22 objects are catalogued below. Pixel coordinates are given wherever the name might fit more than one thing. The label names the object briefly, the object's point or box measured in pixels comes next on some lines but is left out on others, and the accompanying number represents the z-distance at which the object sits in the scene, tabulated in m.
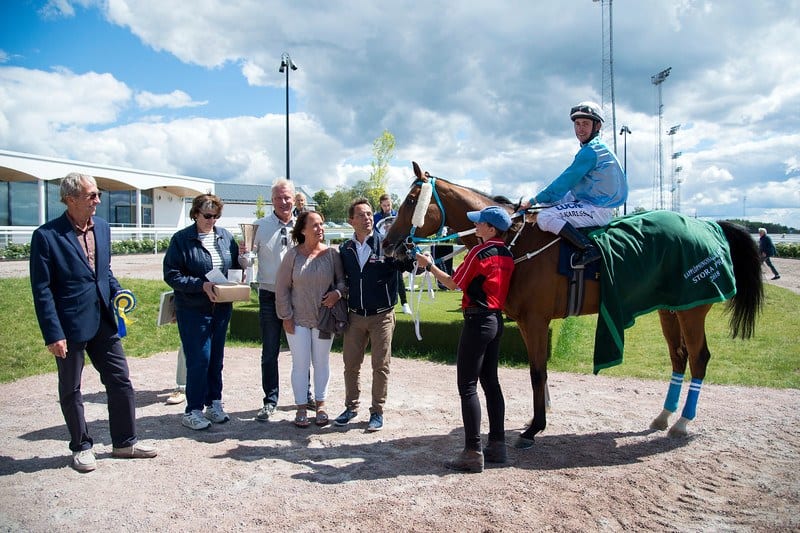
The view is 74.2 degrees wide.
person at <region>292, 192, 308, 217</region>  7.98
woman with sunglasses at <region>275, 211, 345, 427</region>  4.74
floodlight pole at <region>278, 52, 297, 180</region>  19.86
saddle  4.46
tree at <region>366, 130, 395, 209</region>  24.59
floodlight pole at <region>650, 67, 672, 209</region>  35.29
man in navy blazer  3.71
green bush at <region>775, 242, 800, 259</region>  32.91
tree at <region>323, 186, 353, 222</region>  66.62
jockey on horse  4.43
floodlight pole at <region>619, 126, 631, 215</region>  40.00
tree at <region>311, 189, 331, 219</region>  71.62
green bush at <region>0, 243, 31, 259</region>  18.66
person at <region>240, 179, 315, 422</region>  5.08
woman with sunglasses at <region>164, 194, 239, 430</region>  4.68
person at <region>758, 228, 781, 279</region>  18.99
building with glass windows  24.77
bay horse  4.43
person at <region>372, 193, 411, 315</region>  9.11
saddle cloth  4.46
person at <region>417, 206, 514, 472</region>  3.78
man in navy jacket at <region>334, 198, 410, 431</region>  4.69
